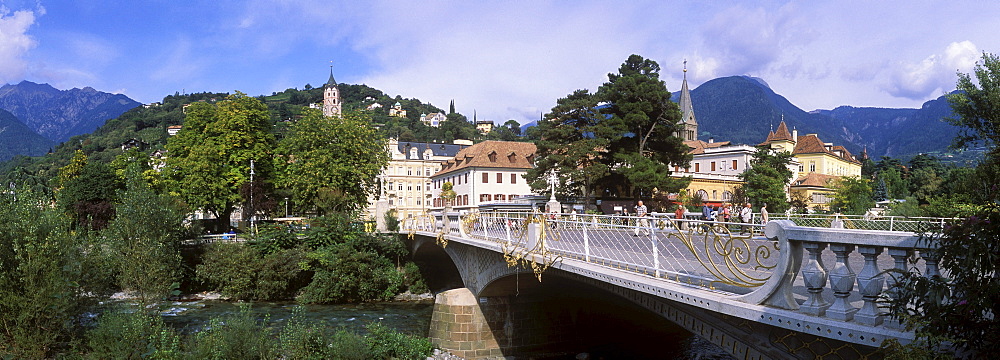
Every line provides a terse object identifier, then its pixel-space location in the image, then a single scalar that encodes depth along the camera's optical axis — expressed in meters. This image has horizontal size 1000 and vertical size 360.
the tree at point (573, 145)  36.03
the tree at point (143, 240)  21.27
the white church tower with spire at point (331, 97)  137.50
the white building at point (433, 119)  176.00
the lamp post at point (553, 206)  23.53
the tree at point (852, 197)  42.75
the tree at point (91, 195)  35.97
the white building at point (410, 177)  75.19
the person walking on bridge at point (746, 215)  19.31
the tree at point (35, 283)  14.20
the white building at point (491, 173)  58.56
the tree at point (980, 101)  23.03
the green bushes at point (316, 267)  27.81
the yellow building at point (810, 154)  76.19
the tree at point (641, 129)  35.12
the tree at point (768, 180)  43.16
